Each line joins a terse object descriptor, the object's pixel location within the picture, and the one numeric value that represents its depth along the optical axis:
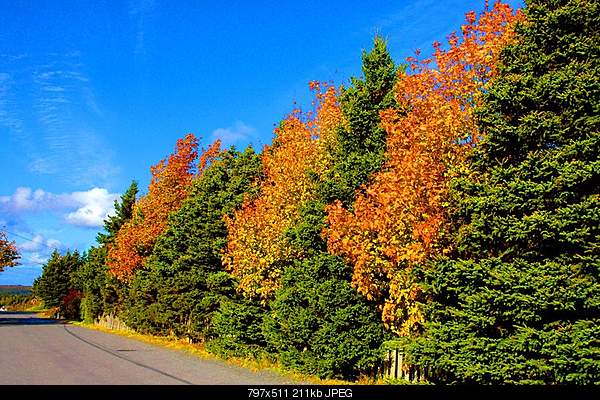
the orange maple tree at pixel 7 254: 55.88
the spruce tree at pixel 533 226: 10.04
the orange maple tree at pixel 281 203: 20.48
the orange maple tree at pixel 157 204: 38.06
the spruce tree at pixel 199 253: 26.20
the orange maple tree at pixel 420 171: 13.34
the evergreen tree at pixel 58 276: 74.19
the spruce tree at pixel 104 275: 47.16
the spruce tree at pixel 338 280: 15.96
